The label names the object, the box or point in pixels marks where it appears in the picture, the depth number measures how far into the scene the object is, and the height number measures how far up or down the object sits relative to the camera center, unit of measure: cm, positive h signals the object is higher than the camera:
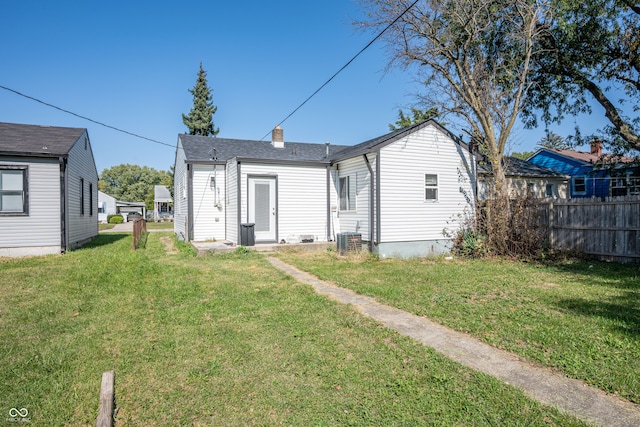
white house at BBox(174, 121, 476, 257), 1145 +67
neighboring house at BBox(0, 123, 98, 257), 1087 +65
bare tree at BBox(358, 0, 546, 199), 1195 +583
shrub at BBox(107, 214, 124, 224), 4447 -83
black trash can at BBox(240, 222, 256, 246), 1210 -77
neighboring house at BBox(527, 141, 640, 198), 2094 +232
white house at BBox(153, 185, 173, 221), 5181 +149
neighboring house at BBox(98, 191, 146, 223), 5741 +105
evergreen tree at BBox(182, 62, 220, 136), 4059 +1177
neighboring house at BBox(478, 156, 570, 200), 1655 +150
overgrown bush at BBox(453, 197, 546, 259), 1090 -63
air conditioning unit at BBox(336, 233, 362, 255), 1165 -102
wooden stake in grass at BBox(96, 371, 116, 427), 234 -137
